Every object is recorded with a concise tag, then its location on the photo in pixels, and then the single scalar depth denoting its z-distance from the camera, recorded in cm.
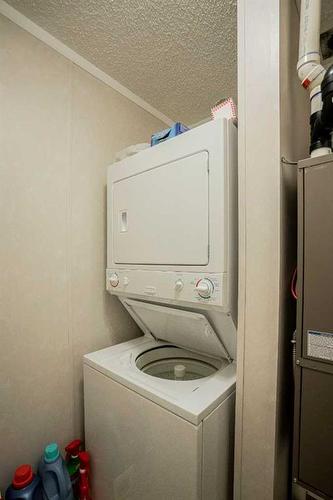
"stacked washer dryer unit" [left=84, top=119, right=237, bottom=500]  132
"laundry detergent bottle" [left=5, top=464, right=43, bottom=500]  153
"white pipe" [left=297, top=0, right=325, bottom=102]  116
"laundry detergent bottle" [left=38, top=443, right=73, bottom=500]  162
